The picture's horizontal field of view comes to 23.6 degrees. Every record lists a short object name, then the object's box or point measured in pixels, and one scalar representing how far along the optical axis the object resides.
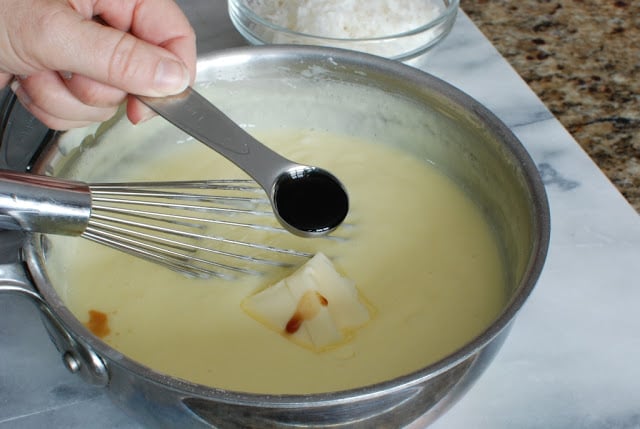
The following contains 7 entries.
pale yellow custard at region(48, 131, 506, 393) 0.52
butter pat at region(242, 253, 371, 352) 0.52
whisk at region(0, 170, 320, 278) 0.49
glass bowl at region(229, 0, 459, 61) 0.64
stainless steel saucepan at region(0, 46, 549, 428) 0.47
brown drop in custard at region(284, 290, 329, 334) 0.53
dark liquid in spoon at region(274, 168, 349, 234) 0.53
